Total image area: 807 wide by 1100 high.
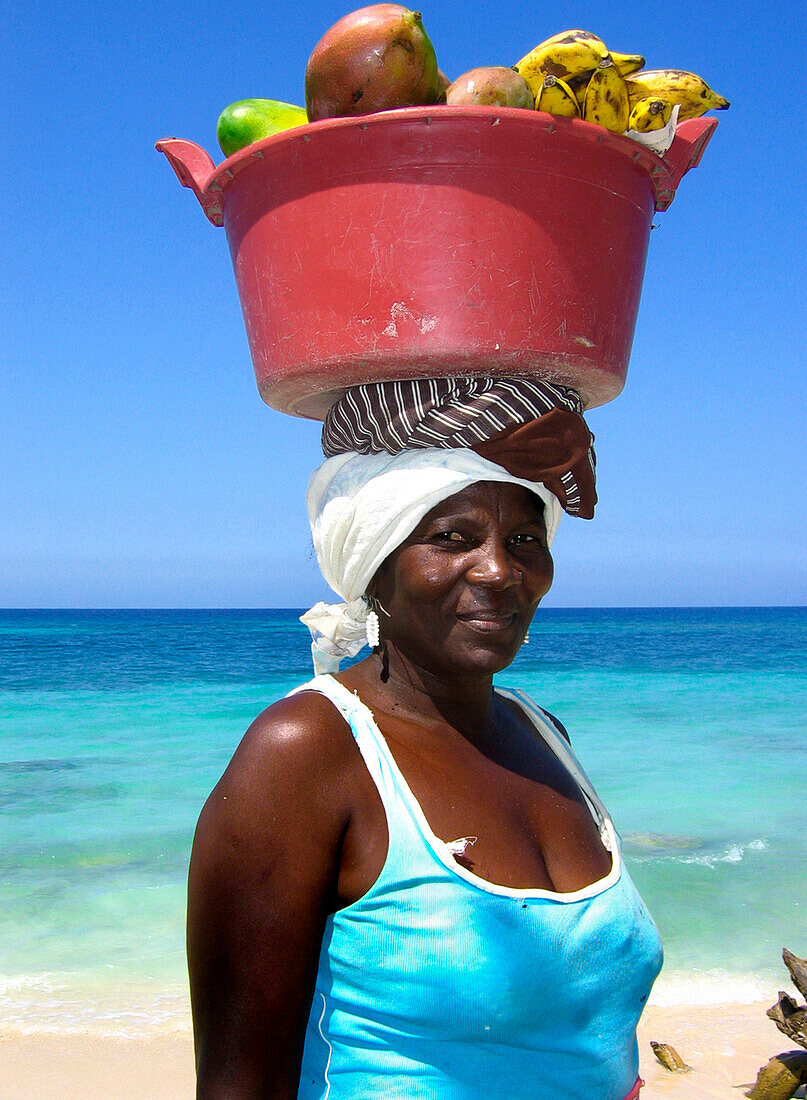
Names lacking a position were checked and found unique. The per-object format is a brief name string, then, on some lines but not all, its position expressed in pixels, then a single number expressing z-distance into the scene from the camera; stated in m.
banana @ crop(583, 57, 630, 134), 1.43
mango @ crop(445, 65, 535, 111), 1.41
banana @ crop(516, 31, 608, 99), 1.44
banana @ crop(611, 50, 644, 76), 1.57
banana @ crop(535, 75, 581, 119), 1.40
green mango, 1.51
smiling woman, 1.27
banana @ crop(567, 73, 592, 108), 1.44
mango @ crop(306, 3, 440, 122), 1.37
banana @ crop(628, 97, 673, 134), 1.47
